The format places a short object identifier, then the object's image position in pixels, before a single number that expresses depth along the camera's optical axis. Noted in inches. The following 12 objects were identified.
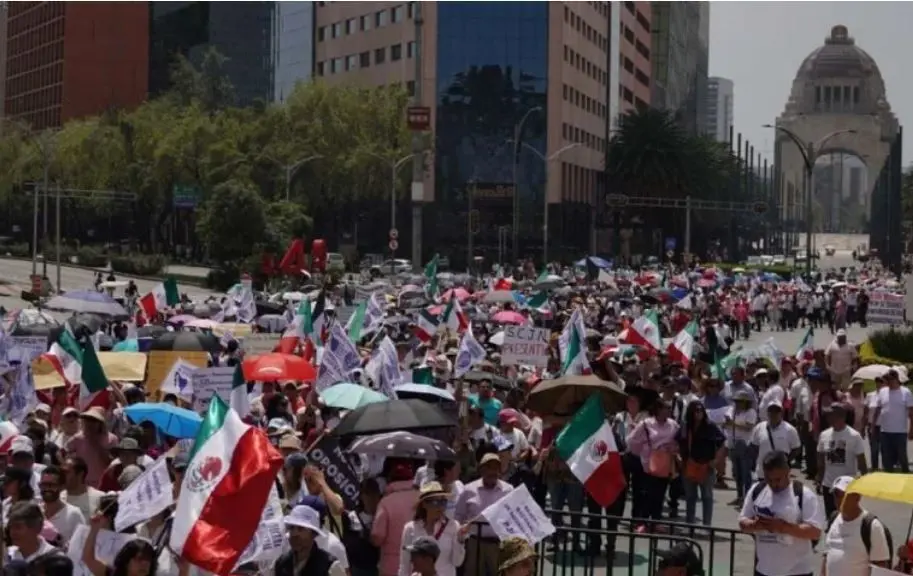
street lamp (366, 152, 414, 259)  3147.1
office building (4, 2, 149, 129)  5187.0
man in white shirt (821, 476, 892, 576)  395.2
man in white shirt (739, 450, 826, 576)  417.7
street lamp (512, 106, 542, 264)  3394.2
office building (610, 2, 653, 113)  4603.8
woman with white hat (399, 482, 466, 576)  379.9
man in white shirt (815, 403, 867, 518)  567.8
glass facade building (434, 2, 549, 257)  3725.4
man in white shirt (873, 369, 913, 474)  721.0
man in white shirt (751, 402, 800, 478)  598.5
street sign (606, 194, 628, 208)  3336.1
